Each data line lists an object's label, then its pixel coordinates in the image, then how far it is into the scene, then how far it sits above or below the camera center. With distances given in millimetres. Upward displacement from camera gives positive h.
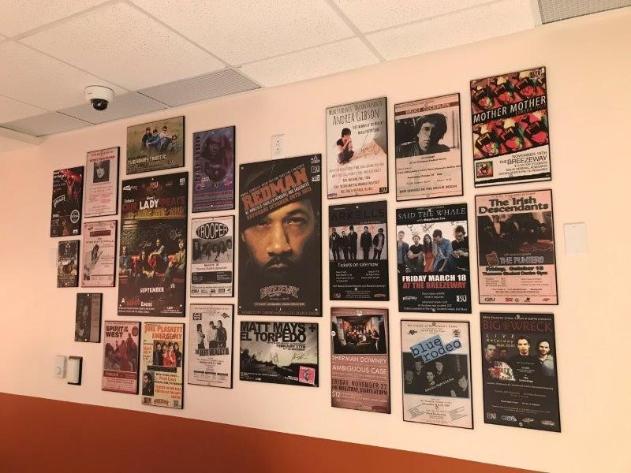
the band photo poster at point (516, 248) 2068 +135
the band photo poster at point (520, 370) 2012 -384
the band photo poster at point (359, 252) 2404 +142
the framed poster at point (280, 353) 2521 -382
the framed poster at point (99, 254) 3225 +179
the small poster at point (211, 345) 2754 -367
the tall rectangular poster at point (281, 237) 2580 +235
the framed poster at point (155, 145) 3059 +863
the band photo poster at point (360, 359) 2344 -388
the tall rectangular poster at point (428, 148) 2287 +629
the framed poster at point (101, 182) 3281 +667
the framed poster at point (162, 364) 2885 -500
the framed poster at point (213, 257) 2809 +136
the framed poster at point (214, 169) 2863 +658
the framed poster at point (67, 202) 3414 +557
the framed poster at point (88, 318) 3217 -242
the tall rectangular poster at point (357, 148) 2457 +672
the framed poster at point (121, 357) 3047 -475
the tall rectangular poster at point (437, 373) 2172 -421
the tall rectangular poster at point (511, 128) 2121 +670
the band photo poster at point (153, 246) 2971 +215
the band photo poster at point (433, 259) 2230 +96
